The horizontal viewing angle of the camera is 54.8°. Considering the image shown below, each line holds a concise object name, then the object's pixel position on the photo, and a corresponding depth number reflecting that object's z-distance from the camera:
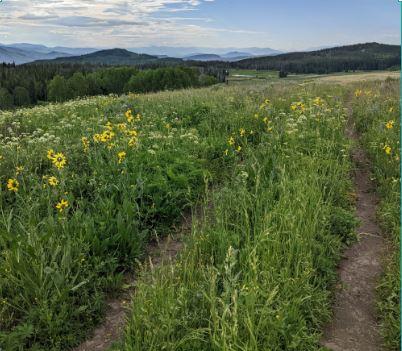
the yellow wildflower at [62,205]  4.26
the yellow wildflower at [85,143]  6.28
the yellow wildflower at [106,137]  5.93
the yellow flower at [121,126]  6.87
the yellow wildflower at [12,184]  4.69
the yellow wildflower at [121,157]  5.52
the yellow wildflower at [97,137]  6.03
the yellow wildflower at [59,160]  4.88
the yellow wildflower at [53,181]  4.66
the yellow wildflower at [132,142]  6.26
